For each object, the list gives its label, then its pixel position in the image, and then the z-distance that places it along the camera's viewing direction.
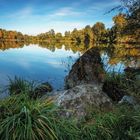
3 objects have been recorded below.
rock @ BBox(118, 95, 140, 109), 2.82
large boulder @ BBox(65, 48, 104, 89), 4.92
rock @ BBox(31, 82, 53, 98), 3.85
